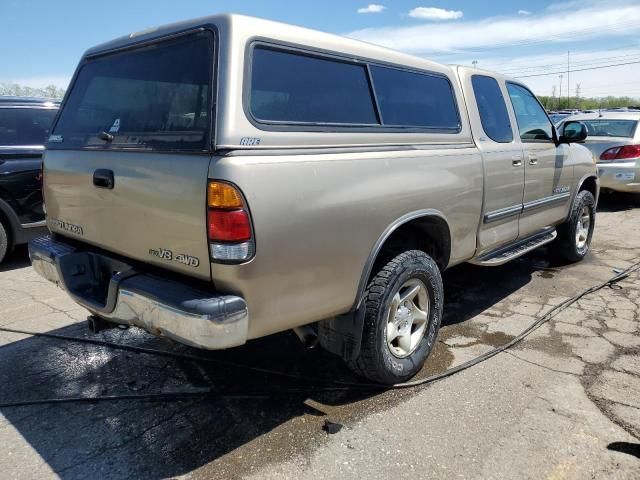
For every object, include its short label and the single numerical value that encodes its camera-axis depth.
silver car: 9.02
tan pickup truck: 2.30
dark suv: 5.79
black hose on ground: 3.12
